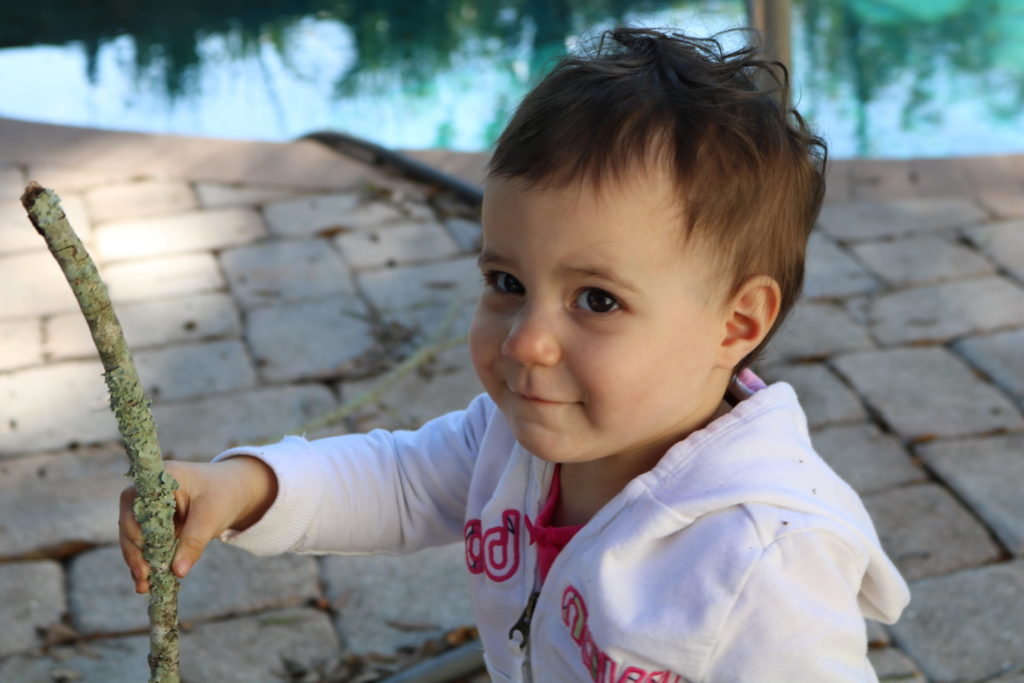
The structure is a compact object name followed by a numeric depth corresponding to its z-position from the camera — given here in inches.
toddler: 44.2
